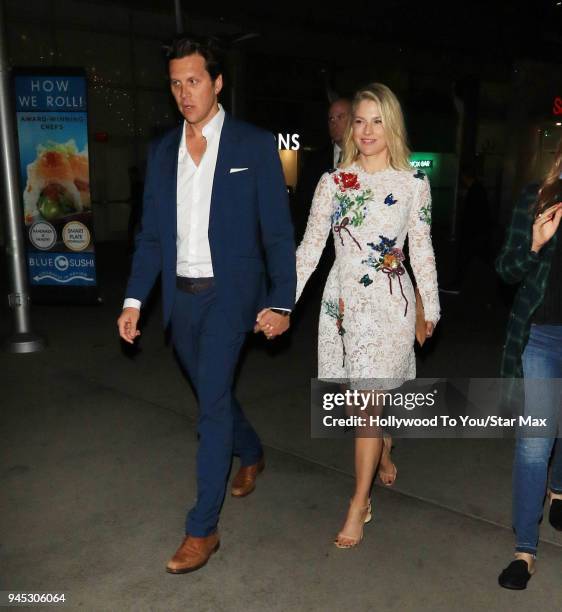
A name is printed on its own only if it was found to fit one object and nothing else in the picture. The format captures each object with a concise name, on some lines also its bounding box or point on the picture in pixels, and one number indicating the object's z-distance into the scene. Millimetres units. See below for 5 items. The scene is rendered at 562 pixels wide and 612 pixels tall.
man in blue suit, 2984
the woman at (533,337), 2674
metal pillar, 6535
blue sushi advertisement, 8031
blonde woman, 3115
